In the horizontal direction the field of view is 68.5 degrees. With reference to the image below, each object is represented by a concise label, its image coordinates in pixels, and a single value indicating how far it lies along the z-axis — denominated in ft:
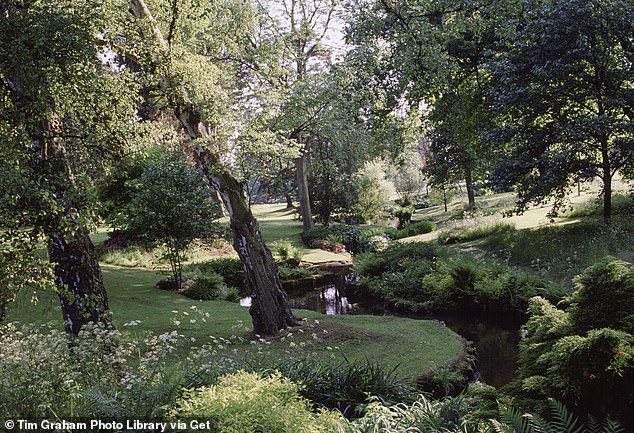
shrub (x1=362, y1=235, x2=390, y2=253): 70.33
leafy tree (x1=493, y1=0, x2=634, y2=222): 40.40
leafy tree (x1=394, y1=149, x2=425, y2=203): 139.64
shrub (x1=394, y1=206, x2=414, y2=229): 98.53
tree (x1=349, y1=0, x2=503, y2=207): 31.42
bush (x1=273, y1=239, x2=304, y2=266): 62.37
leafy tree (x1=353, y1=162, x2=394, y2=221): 94.99
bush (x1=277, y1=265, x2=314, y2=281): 55.55
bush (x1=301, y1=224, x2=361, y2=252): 77.66
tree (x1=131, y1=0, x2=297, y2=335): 26.58
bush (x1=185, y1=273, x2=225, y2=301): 46.32
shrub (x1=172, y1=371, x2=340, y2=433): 10.78
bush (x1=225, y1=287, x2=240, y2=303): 48.16
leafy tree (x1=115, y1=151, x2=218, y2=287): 45.70
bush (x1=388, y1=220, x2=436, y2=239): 82.33
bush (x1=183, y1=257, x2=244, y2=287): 57.26
